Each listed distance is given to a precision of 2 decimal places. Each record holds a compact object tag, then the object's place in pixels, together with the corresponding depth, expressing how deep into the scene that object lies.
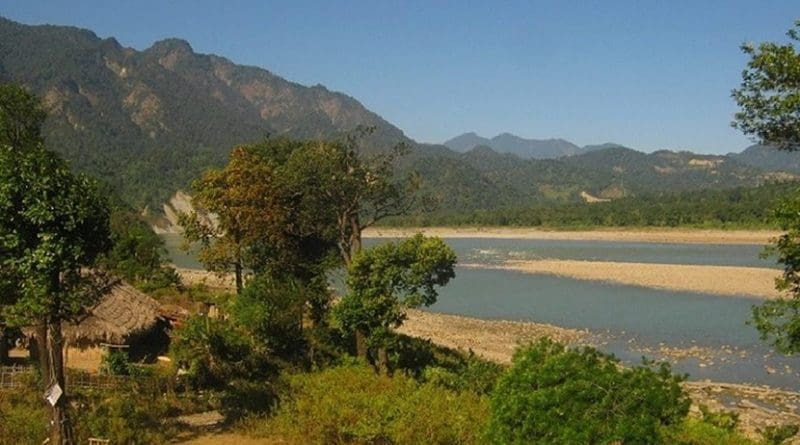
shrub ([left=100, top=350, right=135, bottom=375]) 18.16
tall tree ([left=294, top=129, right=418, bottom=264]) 22.08
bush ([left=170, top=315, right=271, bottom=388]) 18.34
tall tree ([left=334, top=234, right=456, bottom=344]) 19.06
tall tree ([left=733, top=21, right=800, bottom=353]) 11.20
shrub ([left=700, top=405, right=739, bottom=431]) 17.33
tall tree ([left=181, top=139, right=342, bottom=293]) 21.31
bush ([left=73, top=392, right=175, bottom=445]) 12.91
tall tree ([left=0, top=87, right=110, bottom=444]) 10.98
